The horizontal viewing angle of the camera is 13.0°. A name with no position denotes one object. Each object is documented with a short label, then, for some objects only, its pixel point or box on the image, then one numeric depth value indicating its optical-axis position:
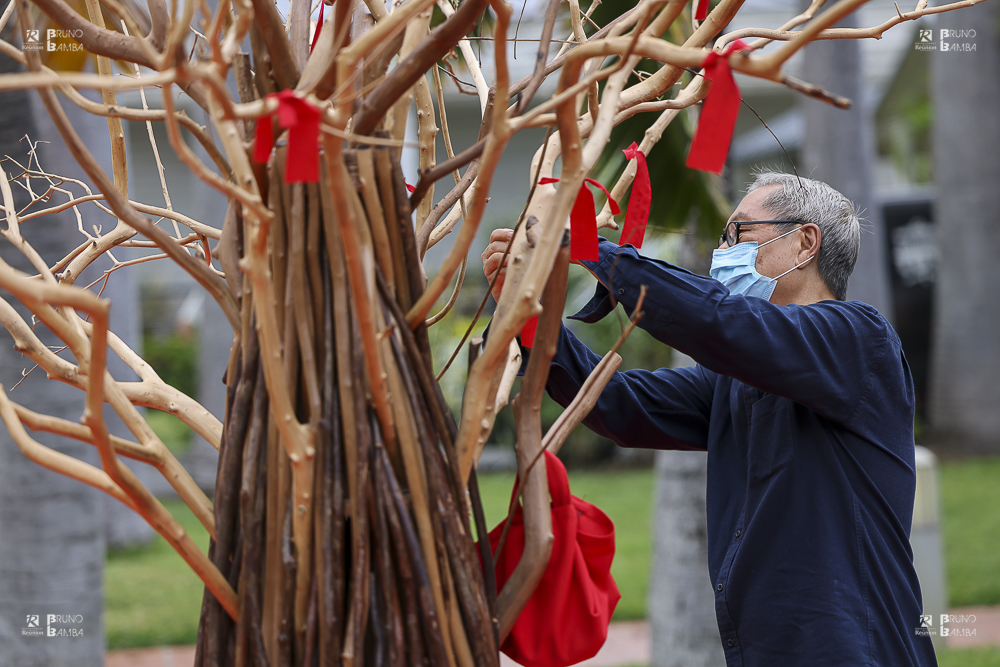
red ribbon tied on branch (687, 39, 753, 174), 6.67
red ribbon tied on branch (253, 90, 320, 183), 6.29
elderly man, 7.07
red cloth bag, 6.92
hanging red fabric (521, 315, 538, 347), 7.05
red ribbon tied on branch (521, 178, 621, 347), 6.93
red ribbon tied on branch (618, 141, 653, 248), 7.04
